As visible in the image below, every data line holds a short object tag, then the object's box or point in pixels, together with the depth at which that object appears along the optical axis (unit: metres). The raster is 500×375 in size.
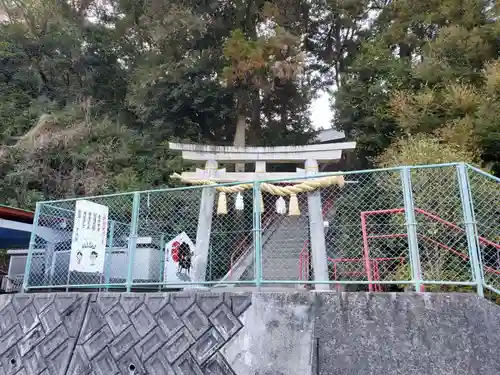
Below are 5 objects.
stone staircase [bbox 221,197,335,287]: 7.72
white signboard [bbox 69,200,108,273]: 4.76
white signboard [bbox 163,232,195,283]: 6.72
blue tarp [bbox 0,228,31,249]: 7.83
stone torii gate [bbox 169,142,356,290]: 6.66
